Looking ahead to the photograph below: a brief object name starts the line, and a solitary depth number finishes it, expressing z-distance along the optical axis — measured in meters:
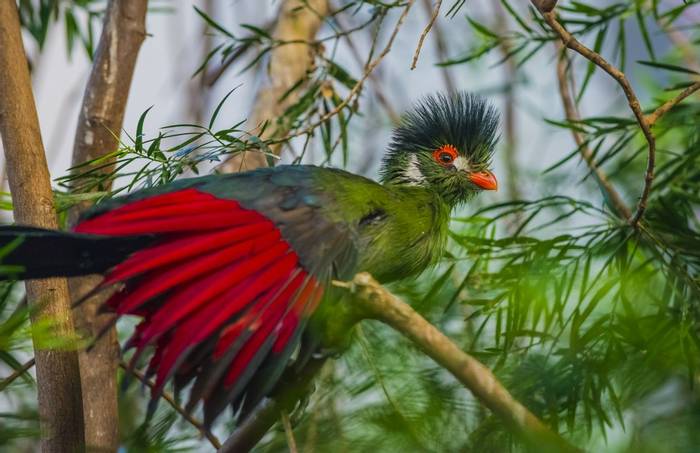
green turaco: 3.71
